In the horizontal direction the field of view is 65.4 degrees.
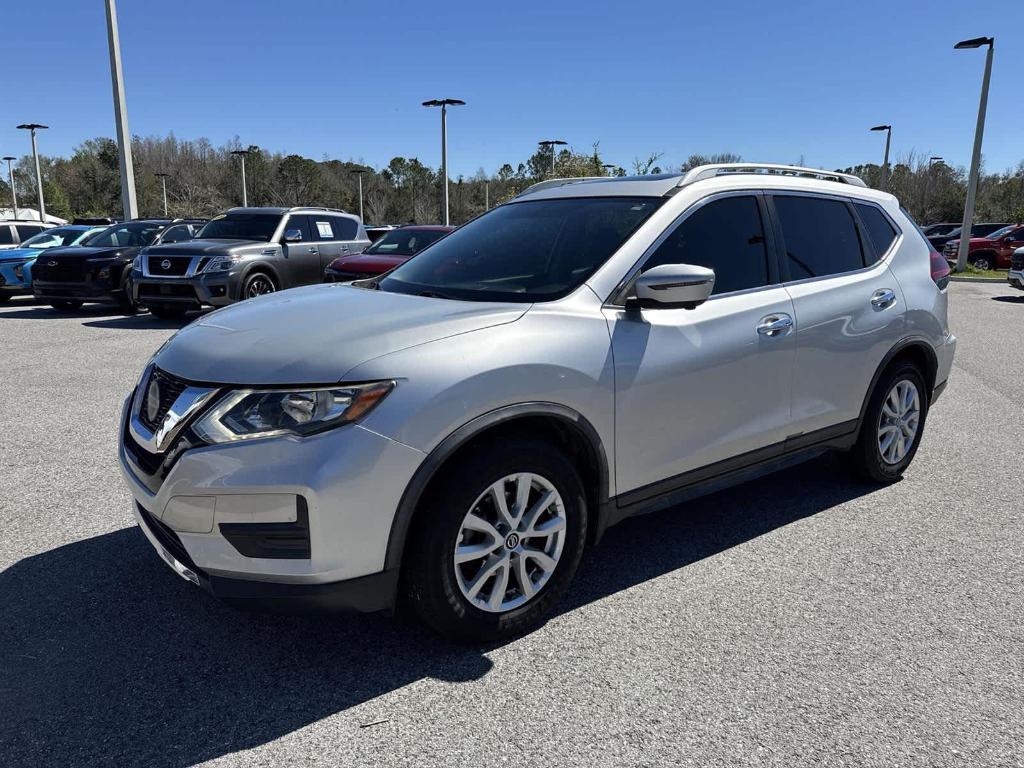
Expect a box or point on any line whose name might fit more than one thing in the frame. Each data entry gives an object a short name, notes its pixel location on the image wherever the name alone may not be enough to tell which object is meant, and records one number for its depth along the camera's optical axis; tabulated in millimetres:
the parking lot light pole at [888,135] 39594
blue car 15312
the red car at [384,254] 11531
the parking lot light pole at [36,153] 43281
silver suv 2574
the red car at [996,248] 27406
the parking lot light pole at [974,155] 25109
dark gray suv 11781
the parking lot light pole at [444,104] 34203
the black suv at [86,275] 13484
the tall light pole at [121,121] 20250
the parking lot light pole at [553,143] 40594
